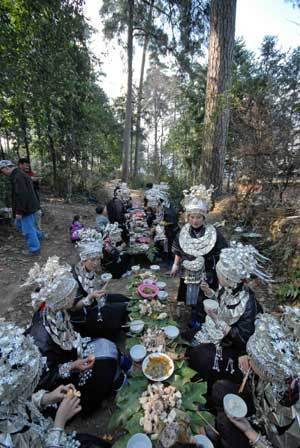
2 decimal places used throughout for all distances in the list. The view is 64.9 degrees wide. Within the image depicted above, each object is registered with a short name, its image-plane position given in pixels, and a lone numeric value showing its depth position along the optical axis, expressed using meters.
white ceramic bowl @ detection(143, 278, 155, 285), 3.19
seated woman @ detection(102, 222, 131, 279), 4.62
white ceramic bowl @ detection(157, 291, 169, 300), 2.94
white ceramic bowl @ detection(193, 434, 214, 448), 1.52
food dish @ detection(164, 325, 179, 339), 2.32
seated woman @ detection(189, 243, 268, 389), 2.08
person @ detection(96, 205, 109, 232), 5.74
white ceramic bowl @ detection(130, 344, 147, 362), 2.10
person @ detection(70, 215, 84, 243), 6.04
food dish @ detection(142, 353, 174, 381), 1.95
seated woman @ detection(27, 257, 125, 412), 1.91
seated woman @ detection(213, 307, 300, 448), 1.42
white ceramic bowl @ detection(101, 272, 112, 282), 3.14
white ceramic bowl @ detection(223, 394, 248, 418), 1.60
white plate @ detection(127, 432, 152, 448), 1.49
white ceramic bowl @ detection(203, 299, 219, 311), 2.50
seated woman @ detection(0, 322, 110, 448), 1.21
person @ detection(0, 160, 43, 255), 4.85
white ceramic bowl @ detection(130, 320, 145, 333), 2.42
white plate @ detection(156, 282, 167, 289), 3.13
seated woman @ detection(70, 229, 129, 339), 2.67
